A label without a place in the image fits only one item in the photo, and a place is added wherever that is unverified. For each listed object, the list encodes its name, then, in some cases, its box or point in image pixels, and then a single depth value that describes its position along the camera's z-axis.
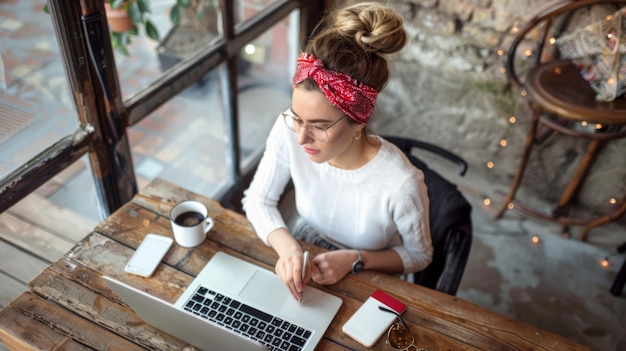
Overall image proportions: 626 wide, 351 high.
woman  1.25
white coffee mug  1.36
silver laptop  1.08
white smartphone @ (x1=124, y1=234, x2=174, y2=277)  1.30
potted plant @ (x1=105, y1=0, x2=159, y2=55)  1.79
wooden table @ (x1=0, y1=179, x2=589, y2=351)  1.15
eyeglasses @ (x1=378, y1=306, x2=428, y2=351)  1.19
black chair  1.50
